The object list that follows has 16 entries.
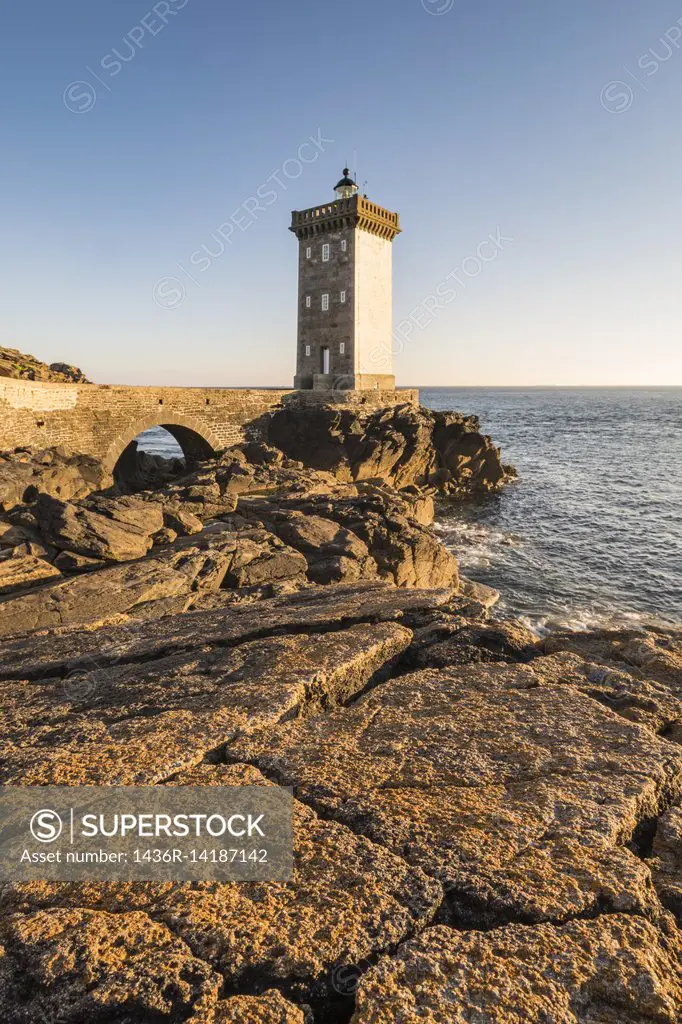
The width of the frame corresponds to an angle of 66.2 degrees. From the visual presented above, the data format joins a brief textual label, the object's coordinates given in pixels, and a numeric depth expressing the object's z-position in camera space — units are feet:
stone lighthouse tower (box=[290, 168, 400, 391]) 124.26
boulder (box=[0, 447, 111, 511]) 61.93
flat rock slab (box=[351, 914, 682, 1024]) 8.70
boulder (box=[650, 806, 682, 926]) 11.54
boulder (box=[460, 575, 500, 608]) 60.80
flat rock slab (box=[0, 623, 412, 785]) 15.17
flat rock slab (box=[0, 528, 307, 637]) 33.45
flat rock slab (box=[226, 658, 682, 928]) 11.19
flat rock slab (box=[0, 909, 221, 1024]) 8.79
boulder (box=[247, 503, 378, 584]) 46.93
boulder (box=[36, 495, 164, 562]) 42.96
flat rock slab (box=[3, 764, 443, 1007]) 9.52
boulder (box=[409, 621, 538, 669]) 22.97
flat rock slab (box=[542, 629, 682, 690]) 26.61
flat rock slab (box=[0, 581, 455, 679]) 24.03
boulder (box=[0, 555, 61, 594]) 39.41
